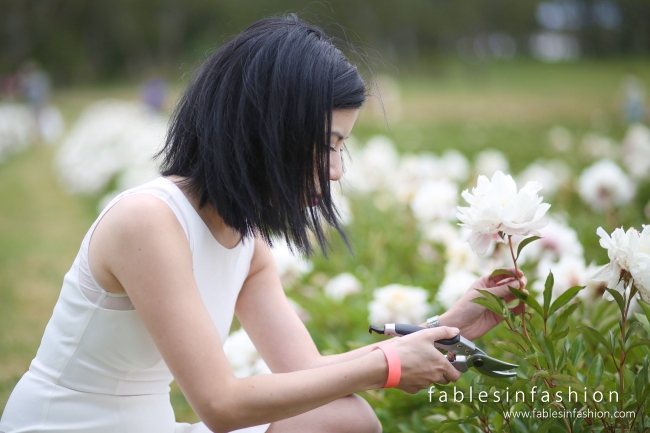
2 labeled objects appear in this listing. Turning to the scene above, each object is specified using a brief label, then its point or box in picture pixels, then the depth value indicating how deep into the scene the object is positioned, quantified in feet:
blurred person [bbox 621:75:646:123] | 37.68
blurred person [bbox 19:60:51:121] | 51.91
